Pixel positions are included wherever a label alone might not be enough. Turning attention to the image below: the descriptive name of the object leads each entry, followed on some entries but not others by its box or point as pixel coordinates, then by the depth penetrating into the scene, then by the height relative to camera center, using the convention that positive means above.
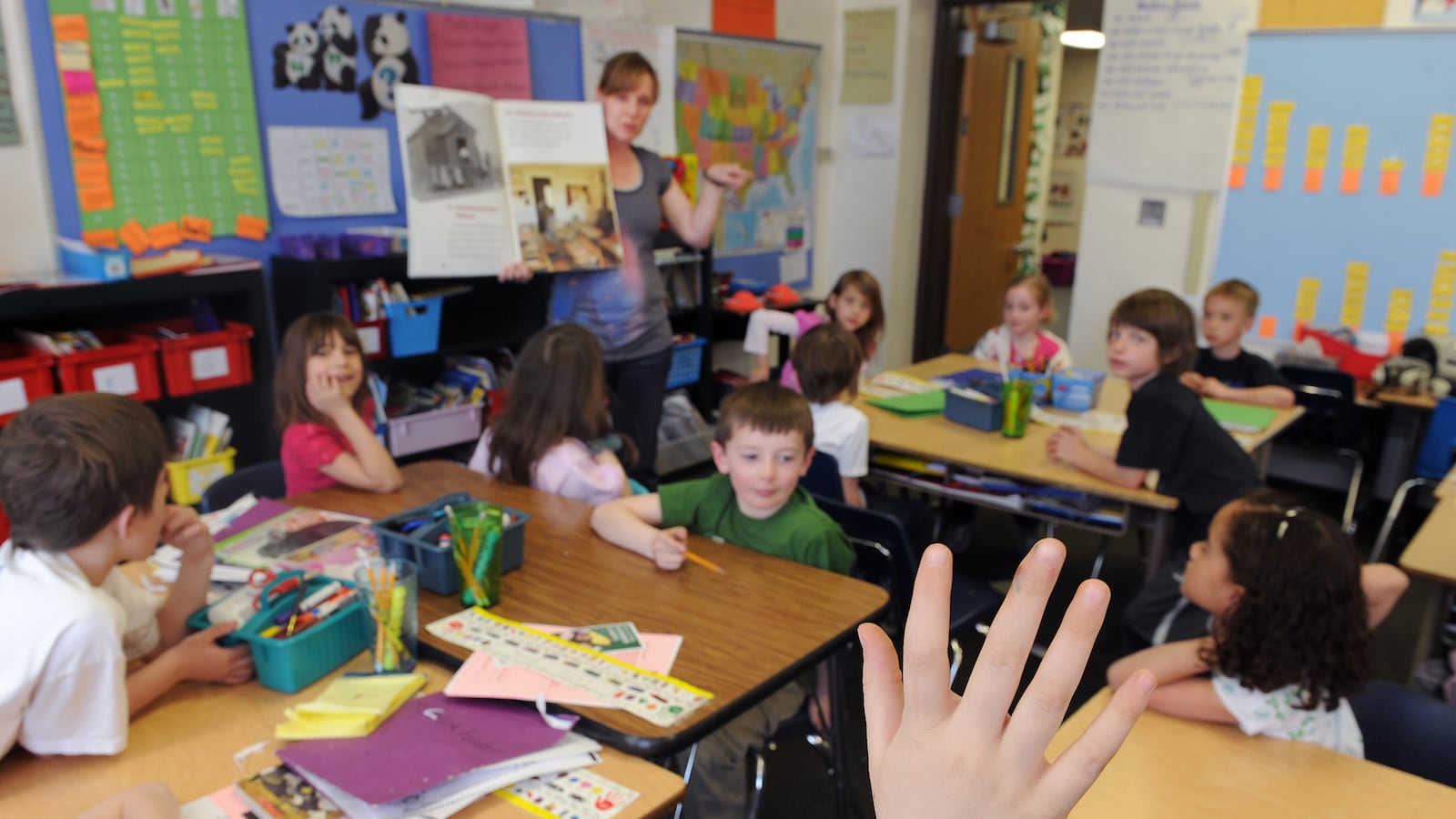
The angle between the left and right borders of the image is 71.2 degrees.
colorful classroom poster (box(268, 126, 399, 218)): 3.38 -0.05
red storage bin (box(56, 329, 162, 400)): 2.74 -0.59
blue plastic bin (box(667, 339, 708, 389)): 4.57 -0.89
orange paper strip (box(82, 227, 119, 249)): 2.96 -0.25
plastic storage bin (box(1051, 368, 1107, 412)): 3.23 -0.69
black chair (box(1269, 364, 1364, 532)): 3.62 -0.85
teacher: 3.27 -0.38
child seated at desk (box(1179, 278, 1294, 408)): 3.61 -0.61
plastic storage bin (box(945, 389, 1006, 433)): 2.97 -0.70
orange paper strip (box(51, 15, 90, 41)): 2.81 +0.33
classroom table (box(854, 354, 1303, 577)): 2.50 -0.76
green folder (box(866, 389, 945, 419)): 3.18 -0.73
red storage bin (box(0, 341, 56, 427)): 2.62 -0.58
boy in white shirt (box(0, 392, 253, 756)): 1.19 -0.51
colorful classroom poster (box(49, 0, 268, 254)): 2.90 +0.09
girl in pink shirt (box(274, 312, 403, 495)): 2.18 -0.56
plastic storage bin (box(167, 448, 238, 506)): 3.04 -0.95
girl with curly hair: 1.42 -0.64
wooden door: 5.92 +0.01
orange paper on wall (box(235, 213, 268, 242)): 3.29 -0.24
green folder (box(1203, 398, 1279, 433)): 3.01 -0.72
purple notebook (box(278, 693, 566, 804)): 1.14 -0.69
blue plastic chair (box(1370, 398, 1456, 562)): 3.46 -0.92
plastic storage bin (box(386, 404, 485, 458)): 3.61 -0.96
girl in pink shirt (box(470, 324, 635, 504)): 2.26 -0.59
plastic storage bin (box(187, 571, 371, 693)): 1.38 -0.66
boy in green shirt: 1.76 -0.64
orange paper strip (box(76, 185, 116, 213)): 2.94 -0.14
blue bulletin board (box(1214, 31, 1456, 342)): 4.09 -0.03
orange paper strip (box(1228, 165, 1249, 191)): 4.52 -0.01
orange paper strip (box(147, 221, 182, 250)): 3.10 -0.25
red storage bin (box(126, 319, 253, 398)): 2.95 -0.59
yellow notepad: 1.25 -0.68
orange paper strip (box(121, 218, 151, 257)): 3.04 -0.25
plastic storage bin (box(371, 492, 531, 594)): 1.67 -0.63
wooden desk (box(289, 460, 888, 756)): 1.37 -0.69
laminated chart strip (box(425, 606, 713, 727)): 1.33 -0.69
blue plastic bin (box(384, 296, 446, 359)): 3.51 -0.58
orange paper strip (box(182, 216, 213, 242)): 3.16 -0.23
